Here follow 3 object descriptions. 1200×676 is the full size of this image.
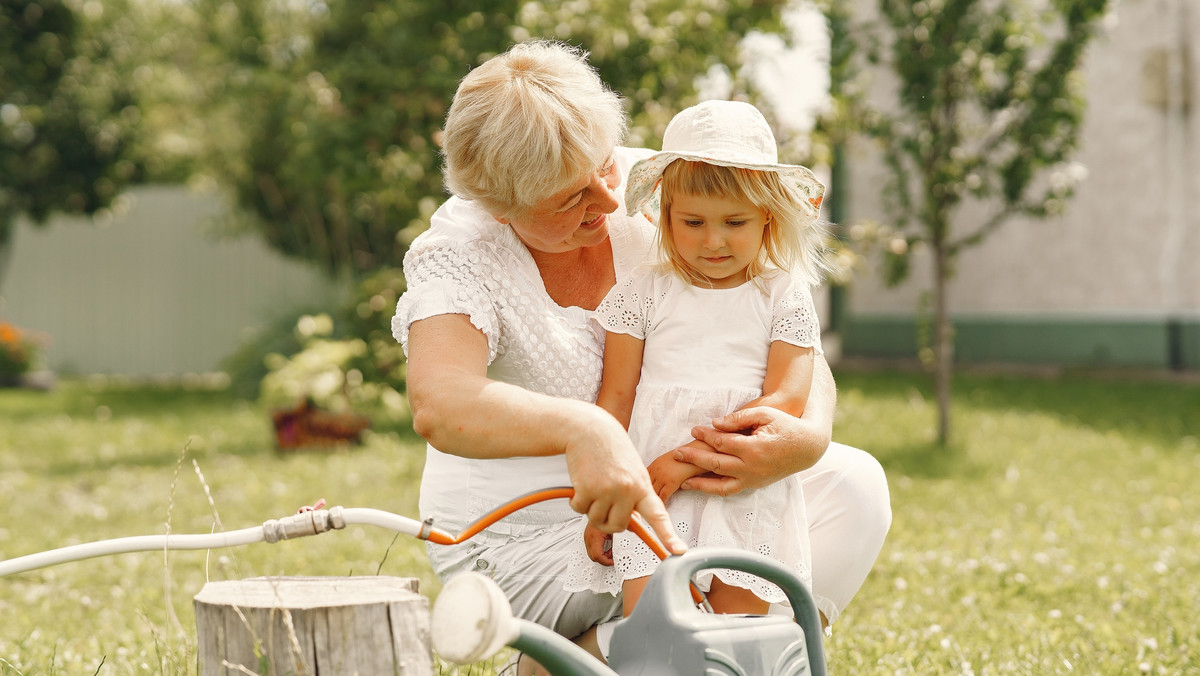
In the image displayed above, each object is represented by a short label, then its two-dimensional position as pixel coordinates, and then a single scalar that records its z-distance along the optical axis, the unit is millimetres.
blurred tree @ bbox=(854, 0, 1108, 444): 6398
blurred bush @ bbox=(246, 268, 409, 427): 7371
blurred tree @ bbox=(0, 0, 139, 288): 13867
